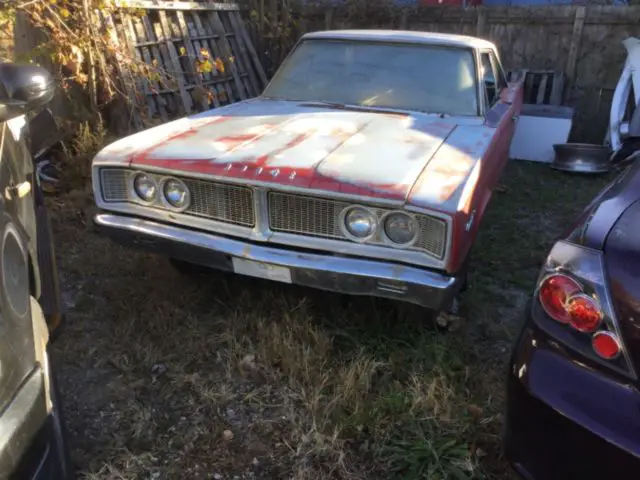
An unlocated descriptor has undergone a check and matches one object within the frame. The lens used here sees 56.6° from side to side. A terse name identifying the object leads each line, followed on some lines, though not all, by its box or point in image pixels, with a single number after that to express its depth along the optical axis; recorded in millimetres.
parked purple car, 1638
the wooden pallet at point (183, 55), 6129
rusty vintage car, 2721
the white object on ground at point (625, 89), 7055
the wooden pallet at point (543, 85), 7934
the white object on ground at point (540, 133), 7074
